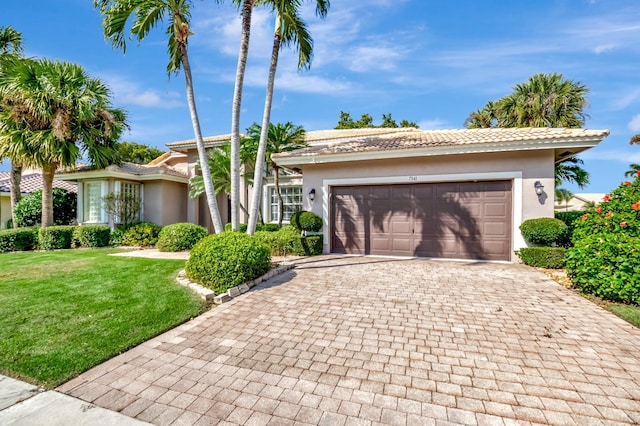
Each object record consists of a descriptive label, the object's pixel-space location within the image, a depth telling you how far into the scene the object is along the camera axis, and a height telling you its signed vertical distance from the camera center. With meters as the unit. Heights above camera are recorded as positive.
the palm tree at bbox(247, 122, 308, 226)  12.71 +3.16
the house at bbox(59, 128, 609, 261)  8.91 +0.75
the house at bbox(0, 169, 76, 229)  18.36 +1.25
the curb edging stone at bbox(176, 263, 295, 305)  5.64 -1.67
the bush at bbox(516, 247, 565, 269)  8.05 -1.28
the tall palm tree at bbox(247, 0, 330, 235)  8.55 +5.38
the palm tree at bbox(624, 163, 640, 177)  14.92 +2.30
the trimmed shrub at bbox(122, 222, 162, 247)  13.72 -1.28
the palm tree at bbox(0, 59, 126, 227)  12.16 +4.02
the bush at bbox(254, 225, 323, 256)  10.53 -1.21
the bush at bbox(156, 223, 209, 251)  11.92 -1.19
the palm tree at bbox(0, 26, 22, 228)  14.51 +7.83
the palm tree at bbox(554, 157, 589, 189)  16.06 +2.14
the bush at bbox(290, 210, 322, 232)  10.70 -0.47
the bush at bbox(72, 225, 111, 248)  13.50 -1.31
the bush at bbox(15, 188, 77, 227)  15.32 -0.07
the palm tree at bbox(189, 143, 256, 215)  13.06 +1.93
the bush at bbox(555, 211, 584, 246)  10.95 -0.16
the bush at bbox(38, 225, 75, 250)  13.15 -1.37
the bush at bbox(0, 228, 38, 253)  12.91 -1.44
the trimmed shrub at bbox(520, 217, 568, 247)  8.14 -0.57
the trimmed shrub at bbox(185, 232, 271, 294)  6.08 -1.13
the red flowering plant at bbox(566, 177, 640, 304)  5.17 -0.71
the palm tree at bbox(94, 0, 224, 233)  7.76 +4.98
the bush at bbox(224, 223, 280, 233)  13.73 -0.85
